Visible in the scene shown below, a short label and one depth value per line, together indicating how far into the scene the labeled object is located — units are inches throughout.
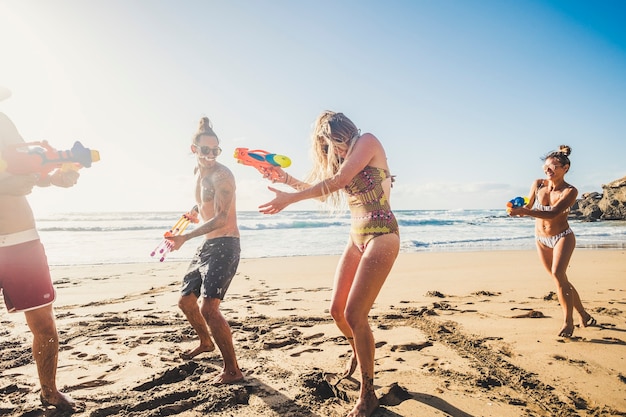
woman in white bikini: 178.7
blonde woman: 109.8
